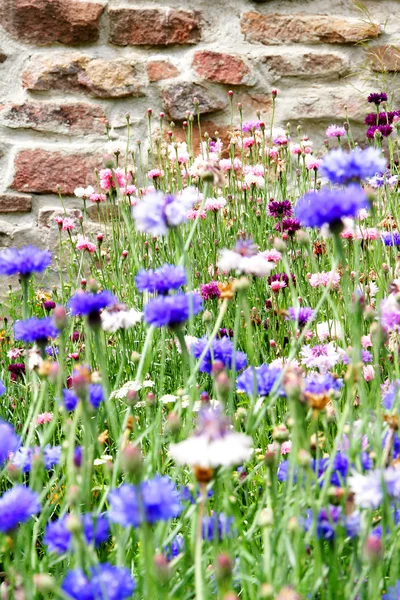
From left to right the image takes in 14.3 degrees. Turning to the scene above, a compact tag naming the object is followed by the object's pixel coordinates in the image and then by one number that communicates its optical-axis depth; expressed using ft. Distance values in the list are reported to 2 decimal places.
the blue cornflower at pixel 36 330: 7.44
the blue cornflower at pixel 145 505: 4.70
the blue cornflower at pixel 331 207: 6.27
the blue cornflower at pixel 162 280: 7.11
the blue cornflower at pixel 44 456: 6.90
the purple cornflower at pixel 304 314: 9.56
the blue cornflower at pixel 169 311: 6.63
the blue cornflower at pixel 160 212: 7.11
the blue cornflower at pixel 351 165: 6.67
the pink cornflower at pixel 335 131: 13.03
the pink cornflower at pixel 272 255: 11.70
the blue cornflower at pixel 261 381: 6.82
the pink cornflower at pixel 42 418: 10.08
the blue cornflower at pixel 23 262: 7.70
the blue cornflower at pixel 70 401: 7.02
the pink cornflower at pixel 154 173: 12.70
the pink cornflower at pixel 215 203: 12.38
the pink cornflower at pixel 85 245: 12.25
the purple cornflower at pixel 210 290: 11.65
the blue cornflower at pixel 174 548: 6.63
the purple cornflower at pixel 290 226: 11.98
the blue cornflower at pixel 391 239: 11.30
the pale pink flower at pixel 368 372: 9.90
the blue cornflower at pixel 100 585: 4.71
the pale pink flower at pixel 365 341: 10.65
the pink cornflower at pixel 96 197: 12.76
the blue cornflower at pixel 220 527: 5.96
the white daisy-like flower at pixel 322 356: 8.29
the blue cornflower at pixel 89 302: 7.02
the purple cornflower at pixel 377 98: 13.00
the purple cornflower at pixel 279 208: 12.18
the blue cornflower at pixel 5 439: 5.24
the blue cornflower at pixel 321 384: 6.75
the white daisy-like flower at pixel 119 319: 7.65
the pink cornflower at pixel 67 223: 12.71
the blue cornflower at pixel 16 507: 4.92
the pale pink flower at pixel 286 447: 9.06
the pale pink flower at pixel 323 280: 11.43
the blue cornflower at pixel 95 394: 6.76
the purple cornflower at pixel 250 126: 13.50
